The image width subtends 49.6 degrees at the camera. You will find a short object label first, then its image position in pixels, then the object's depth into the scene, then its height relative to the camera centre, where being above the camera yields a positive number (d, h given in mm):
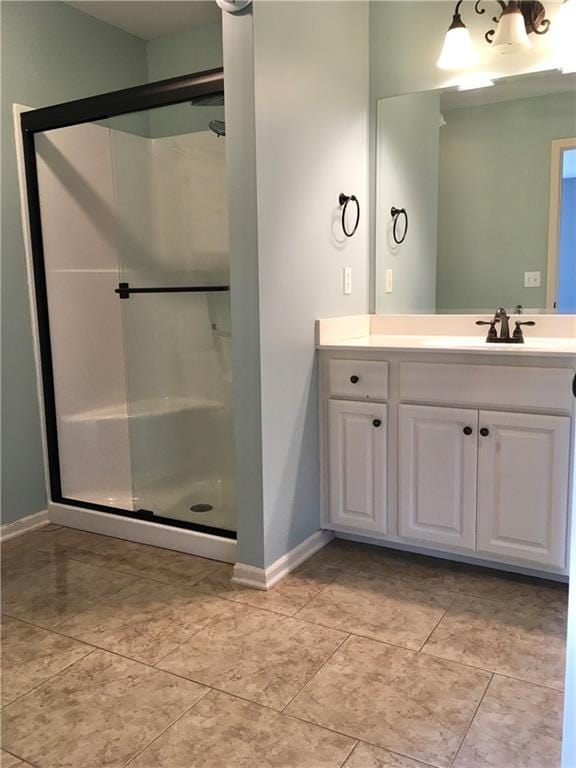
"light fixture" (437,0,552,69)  2338 +938
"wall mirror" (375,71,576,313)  2482 +341
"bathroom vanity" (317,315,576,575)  2113 -587
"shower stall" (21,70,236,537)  2775 -102
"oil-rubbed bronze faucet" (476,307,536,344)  2439 -210
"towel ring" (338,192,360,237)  2617 +319
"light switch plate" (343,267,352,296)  2703 +4
